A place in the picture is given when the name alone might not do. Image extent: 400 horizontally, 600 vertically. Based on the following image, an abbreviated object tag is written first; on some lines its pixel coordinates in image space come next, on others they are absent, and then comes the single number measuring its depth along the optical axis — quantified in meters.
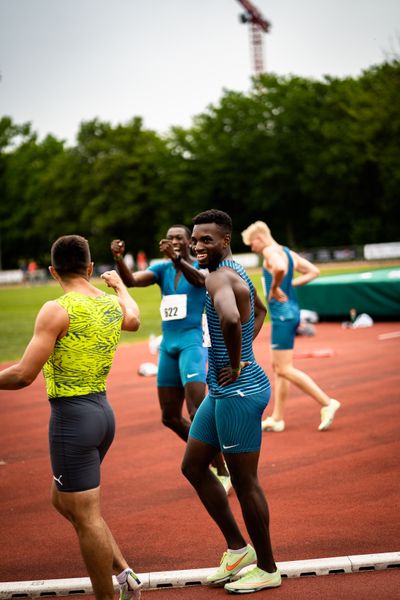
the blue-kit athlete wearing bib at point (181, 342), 6.73
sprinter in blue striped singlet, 4.53
